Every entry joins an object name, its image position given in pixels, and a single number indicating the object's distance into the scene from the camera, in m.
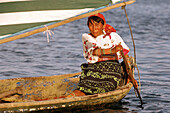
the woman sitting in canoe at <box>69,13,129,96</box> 12.72
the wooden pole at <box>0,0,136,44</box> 12.46
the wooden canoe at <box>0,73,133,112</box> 11.96
